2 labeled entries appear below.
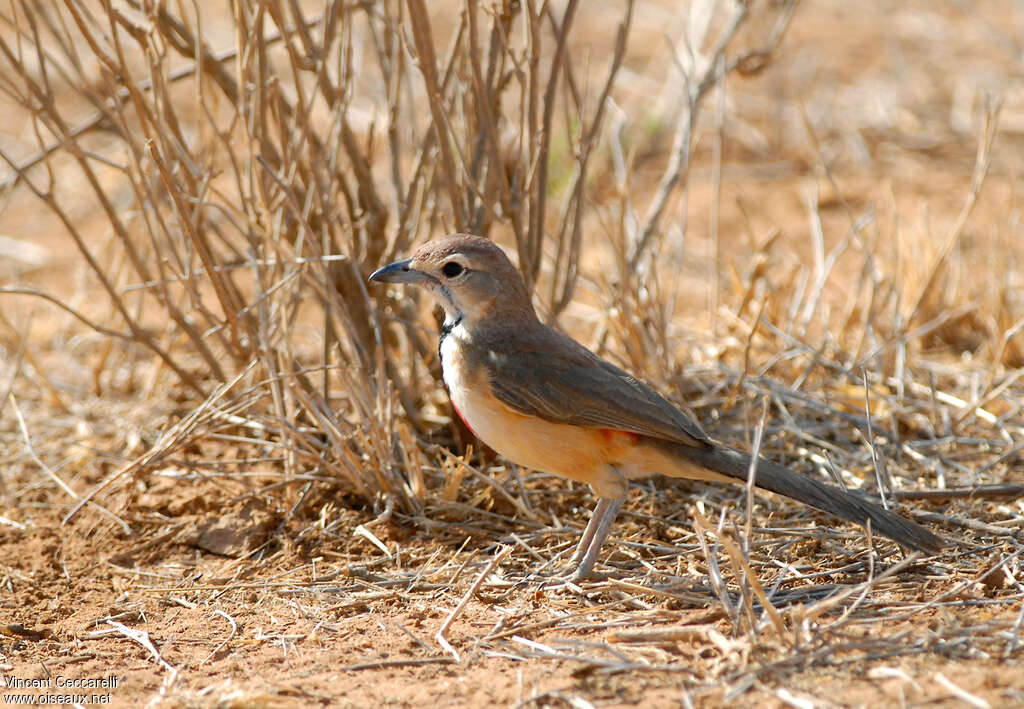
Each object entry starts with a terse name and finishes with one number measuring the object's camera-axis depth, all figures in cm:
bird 835
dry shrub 901
